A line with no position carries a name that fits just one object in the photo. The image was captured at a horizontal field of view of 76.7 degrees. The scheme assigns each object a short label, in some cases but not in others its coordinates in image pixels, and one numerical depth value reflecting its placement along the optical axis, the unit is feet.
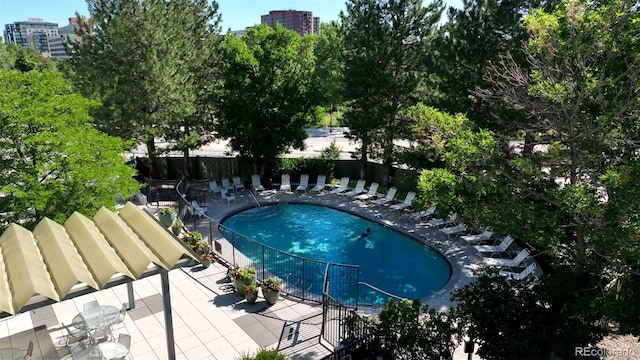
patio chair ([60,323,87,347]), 27.78
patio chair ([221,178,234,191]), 70.91
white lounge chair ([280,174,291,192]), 73.00
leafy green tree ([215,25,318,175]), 67.21
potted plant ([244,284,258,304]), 34.76
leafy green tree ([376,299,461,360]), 24.72
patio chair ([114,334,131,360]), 27.99
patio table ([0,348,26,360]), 23.29
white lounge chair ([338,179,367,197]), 69.82
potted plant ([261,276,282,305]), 34.71
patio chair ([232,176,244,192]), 72.02
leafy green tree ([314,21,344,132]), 123.79
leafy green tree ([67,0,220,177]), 60.13
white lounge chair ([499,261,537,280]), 40.86
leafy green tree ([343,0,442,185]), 65.16
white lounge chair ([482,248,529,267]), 44.24
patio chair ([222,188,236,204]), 66.49
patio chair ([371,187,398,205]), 65.82
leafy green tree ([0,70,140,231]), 29.89
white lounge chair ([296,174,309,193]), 72.95
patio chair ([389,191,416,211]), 63.31
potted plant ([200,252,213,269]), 41.65
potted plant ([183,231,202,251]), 43.49
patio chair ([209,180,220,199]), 69.35
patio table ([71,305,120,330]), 27.96
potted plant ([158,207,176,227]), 51.90
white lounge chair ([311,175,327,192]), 73.00
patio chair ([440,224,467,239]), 53.52
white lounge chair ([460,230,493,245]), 50.65
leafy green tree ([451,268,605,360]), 23.72
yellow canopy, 19.61
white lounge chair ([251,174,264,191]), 72.77
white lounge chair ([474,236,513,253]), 47.72
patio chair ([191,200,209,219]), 57.51
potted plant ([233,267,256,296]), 35.68
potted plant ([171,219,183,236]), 50.90
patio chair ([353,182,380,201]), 67.97
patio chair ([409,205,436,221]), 59.21
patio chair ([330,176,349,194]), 71.79
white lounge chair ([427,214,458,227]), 56.34
